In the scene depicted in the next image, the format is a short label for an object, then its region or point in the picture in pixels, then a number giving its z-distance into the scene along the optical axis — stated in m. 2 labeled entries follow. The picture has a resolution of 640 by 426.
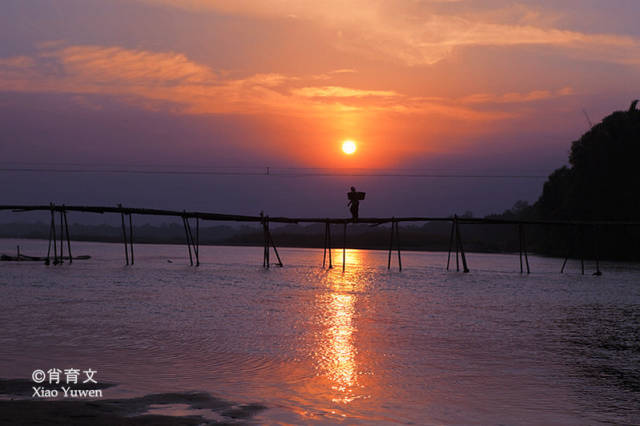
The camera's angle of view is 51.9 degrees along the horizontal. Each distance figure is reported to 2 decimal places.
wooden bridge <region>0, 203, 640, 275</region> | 37.97
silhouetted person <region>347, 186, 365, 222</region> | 37.31
